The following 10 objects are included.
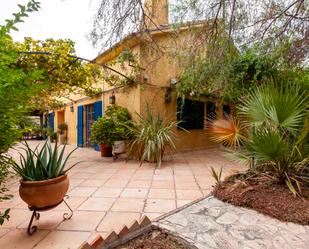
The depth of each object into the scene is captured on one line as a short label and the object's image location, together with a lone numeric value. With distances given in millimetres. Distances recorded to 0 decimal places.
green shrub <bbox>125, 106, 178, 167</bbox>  5602
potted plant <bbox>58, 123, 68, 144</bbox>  11773
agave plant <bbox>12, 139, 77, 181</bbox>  2248
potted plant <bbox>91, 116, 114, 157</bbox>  6203
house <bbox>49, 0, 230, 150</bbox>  3488
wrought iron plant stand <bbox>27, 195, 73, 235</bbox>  2198
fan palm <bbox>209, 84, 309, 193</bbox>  3174
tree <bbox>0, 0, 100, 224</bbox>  1527
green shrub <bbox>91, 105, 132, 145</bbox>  6152
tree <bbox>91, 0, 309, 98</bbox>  3061
